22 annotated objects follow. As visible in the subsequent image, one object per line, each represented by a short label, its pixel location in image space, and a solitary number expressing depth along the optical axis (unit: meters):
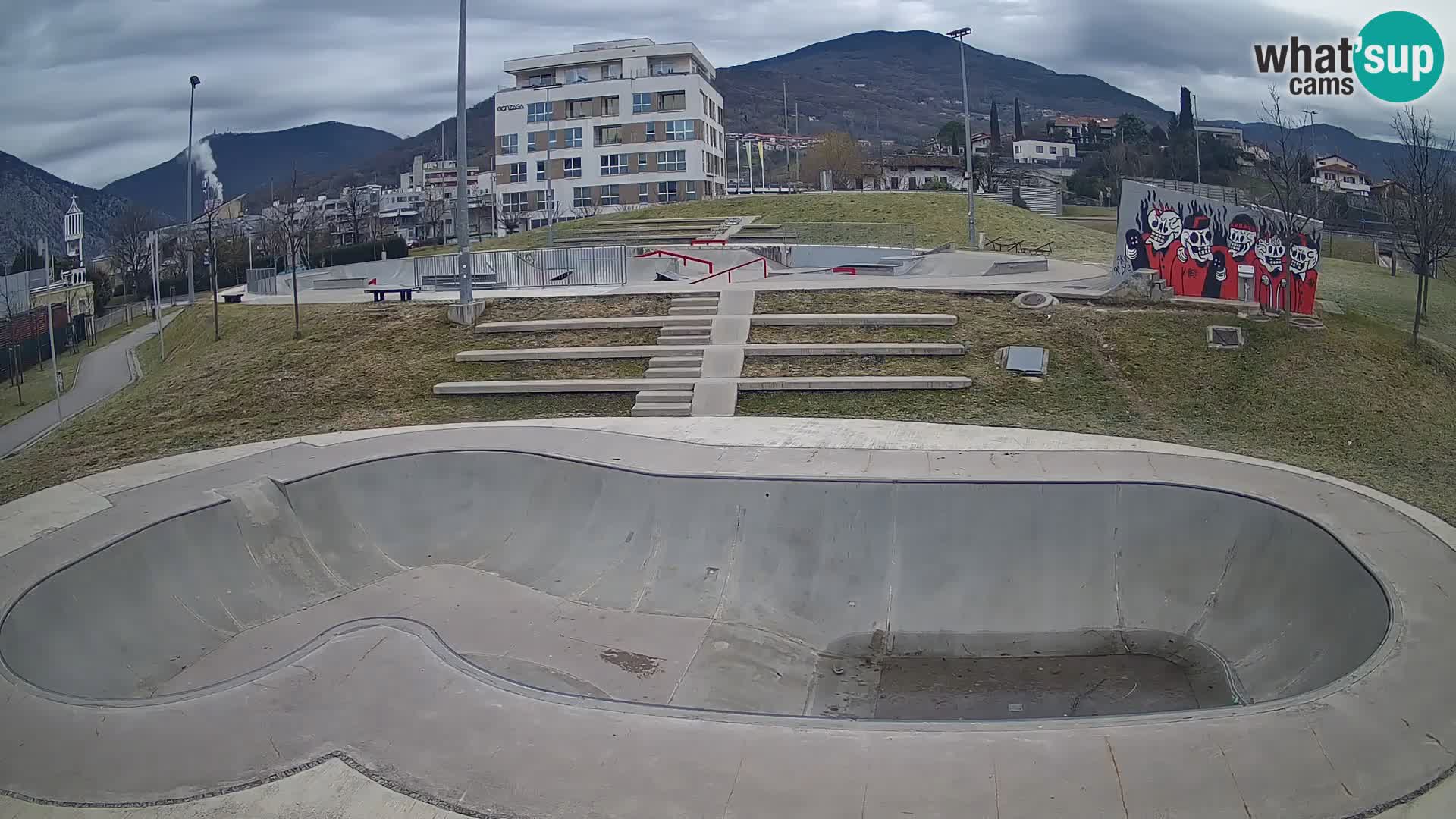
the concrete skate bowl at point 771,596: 11.78
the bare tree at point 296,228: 35.00
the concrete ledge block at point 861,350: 22.28
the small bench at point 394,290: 30.73
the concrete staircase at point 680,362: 20.72
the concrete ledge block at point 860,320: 23.77
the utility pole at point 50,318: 18.69
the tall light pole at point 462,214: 23.80
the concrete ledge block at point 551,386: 21.72
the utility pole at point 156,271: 30.17
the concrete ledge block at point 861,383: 20.75
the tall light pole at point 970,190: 38.03
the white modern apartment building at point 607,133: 63.34
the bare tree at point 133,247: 43.53
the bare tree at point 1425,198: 22.58
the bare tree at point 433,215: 86.44
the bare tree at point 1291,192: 22.33
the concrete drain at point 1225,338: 21.42
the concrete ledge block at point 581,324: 24.75
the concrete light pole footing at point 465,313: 25.83
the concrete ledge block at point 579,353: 23.28
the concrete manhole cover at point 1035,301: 24.19
